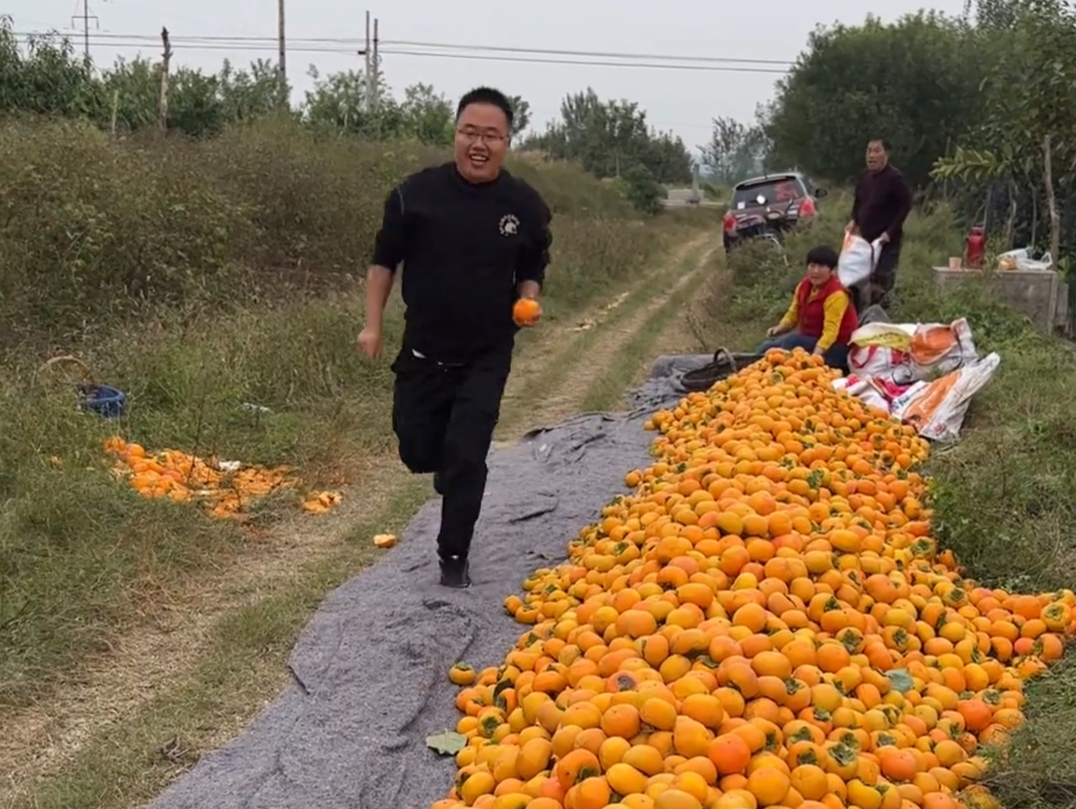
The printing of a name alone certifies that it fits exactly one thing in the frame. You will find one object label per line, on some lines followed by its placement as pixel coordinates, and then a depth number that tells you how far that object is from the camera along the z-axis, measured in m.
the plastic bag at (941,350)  7.07
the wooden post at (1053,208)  10.28
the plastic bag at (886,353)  7.10
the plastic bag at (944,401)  6.27
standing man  8.67
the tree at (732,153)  87.94
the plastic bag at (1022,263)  10.24
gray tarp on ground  3.10
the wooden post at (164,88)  16.85
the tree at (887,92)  25.50
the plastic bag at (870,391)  6.59
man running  4.18
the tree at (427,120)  27.65
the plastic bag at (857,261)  8.66
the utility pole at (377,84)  29.03
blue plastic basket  6.47
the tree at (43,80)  16.33
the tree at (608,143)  47.69
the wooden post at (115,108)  14.08
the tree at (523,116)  51.40
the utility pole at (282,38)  28.44
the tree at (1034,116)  8.98
